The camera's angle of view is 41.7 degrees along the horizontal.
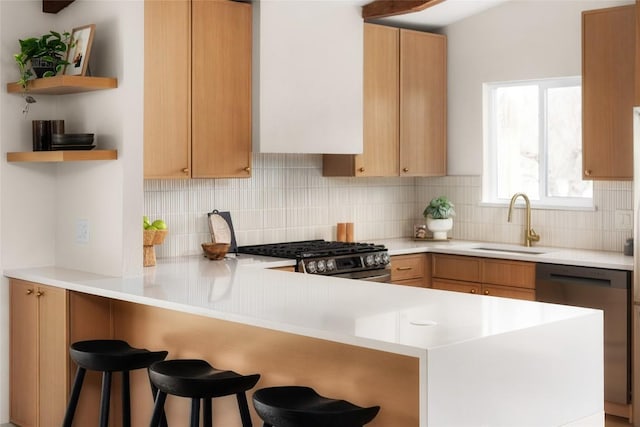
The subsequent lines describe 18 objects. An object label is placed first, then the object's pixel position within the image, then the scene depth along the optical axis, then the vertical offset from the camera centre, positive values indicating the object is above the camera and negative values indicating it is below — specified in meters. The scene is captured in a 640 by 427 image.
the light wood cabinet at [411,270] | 5.71 -0.51
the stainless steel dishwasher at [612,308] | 4.84 -0.66
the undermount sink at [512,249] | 5.65 -0.37
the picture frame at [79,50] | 4.17 +0.75
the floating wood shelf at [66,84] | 4.09 +0.57
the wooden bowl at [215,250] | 5.00 -0.31
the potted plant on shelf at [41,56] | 4.28 +0.73
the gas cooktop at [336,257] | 5.10 -0.38
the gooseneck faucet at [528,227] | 5.93 -0.22
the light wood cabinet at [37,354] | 4.10 -0.79
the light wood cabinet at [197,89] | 4.71 +0.64
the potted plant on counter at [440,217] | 6.28 -0.16
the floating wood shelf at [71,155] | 4.10 +0.21
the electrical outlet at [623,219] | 5.46 -0.16
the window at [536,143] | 5.85 +0.38
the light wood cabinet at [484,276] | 5.37 -0.54
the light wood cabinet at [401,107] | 5.91 +0.65
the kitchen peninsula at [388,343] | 2.57 -0.53
